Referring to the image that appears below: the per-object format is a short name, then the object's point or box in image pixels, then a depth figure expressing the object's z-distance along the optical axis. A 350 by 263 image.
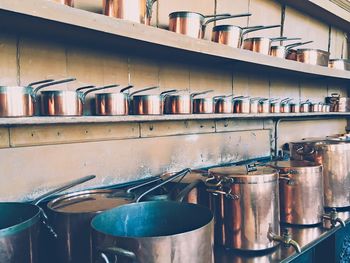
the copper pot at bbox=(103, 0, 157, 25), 1.36
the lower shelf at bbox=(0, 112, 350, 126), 1.14
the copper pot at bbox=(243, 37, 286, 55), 2.11
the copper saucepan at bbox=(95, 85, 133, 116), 1.46
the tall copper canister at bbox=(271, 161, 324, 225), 1.70
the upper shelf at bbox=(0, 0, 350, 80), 1.11
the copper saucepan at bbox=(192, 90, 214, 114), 1.88
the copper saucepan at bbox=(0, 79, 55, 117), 1.11
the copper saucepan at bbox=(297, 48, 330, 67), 2.57
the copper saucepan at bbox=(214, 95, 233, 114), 2.02
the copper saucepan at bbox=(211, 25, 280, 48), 1.85
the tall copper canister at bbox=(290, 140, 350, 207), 1.99
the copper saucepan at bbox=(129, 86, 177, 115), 1.60
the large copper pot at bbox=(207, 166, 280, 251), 1.38
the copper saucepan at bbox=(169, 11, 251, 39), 1.63
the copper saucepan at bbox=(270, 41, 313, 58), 2.30
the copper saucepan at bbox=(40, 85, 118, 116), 1.28
